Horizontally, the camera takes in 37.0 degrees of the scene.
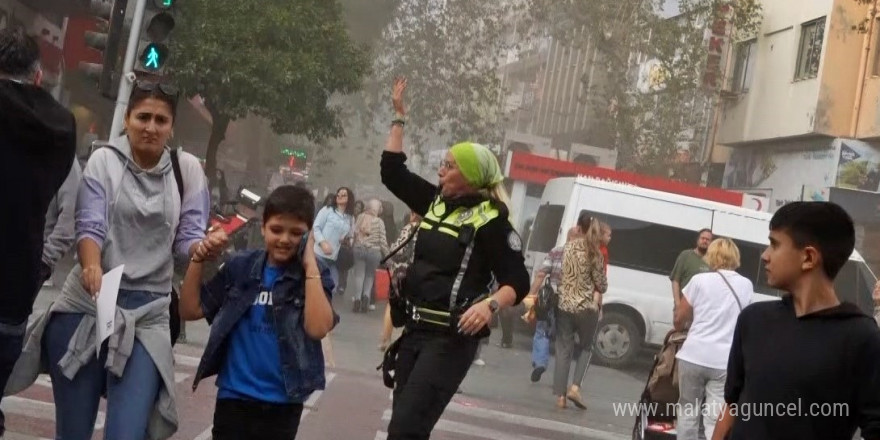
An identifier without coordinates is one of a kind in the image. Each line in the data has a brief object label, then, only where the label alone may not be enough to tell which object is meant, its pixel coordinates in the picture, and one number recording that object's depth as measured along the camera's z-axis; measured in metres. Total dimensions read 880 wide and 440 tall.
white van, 18.12
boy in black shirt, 3.71
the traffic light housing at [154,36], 11.36
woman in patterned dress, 12.30
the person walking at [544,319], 13.65
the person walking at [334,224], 17.28
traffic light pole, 11.37
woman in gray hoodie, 4.57
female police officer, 5.49
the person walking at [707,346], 8.28
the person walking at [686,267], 12.64
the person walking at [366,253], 20.27
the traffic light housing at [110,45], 11.08
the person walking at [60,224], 4.46
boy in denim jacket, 4.49
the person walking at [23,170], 3.85
